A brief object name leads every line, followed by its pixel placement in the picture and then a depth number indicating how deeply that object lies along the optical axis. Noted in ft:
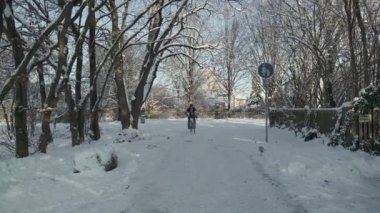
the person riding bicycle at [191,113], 93.98
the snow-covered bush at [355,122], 45.83
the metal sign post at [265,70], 63.19
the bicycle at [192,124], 93.50
